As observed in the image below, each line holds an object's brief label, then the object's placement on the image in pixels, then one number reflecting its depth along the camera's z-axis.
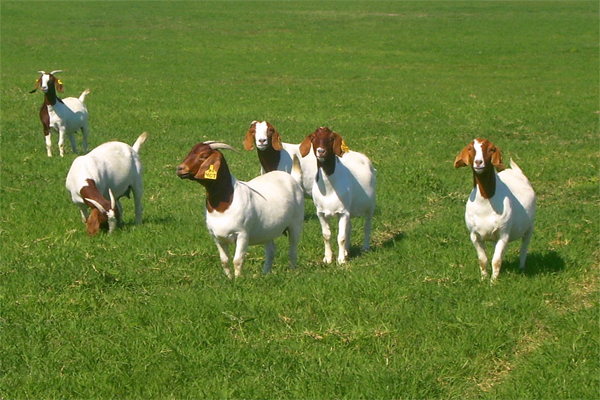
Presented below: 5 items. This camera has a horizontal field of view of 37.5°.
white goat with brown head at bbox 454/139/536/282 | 8.73
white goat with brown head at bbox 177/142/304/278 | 8.72
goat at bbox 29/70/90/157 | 18.45
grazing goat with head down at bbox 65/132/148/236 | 11.49
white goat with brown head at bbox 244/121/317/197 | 11.51
